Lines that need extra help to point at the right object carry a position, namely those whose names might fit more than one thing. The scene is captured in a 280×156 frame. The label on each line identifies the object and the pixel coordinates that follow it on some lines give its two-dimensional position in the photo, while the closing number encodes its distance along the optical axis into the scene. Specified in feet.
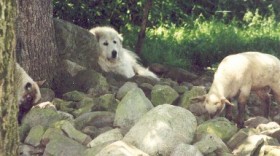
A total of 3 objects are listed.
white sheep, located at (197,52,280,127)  26.30
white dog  33.06
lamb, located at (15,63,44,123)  25.17
